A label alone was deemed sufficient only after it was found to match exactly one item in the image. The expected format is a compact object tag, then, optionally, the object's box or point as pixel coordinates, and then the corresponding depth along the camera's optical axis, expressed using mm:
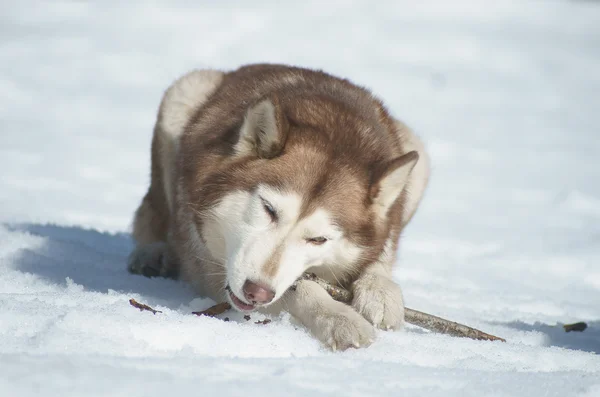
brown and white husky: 6645
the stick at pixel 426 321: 7324
